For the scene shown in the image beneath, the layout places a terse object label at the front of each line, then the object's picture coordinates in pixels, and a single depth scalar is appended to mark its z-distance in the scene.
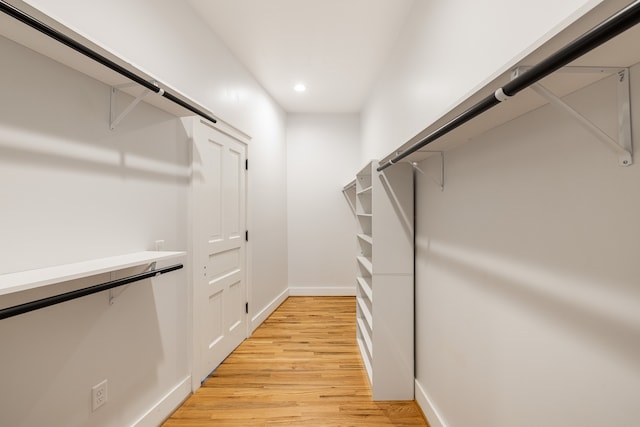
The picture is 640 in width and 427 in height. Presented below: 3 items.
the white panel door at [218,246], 2.28
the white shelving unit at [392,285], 2.10
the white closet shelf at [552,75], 0.53
